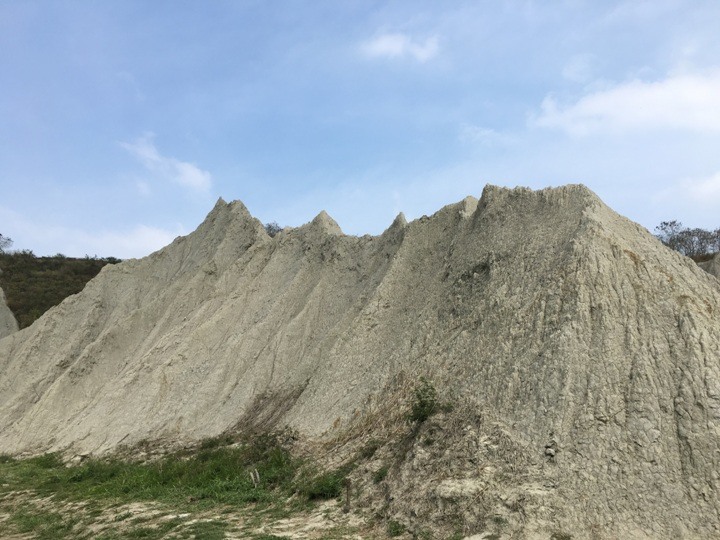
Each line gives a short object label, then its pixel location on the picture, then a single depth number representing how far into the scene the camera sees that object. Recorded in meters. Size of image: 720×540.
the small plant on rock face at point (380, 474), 11.85
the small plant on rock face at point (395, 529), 9.93
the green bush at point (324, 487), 12.05
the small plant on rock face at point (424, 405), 12.82
